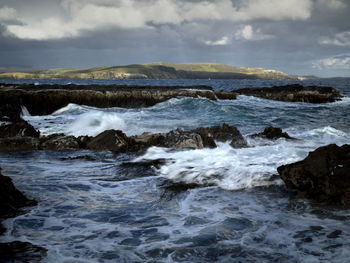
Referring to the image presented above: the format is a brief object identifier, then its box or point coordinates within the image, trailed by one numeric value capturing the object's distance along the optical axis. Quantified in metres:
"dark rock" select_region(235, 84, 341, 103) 40.28
